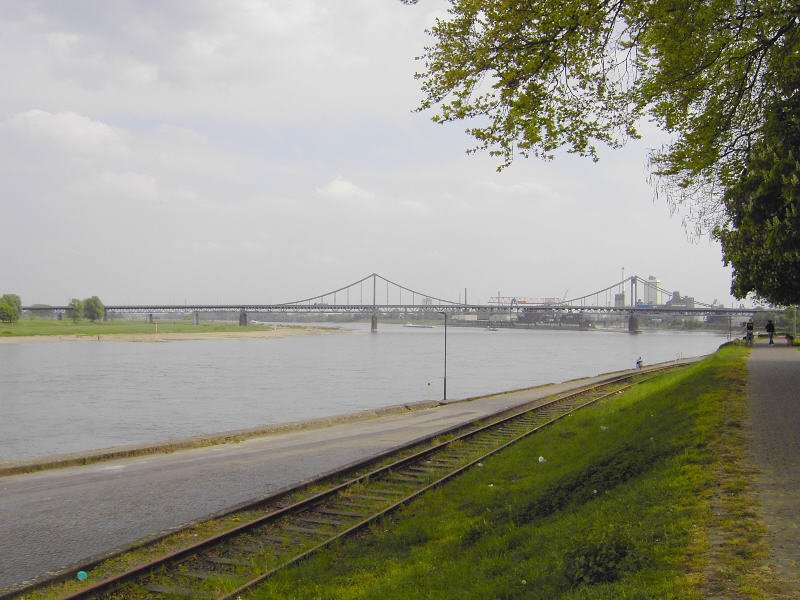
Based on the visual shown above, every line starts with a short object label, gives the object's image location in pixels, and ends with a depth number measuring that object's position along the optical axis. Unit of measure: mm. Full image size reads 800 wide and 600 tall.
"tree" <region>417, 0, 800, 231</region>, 8062
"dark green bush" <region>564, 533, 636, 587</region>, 5418
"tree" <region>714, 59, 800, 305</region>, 9844
